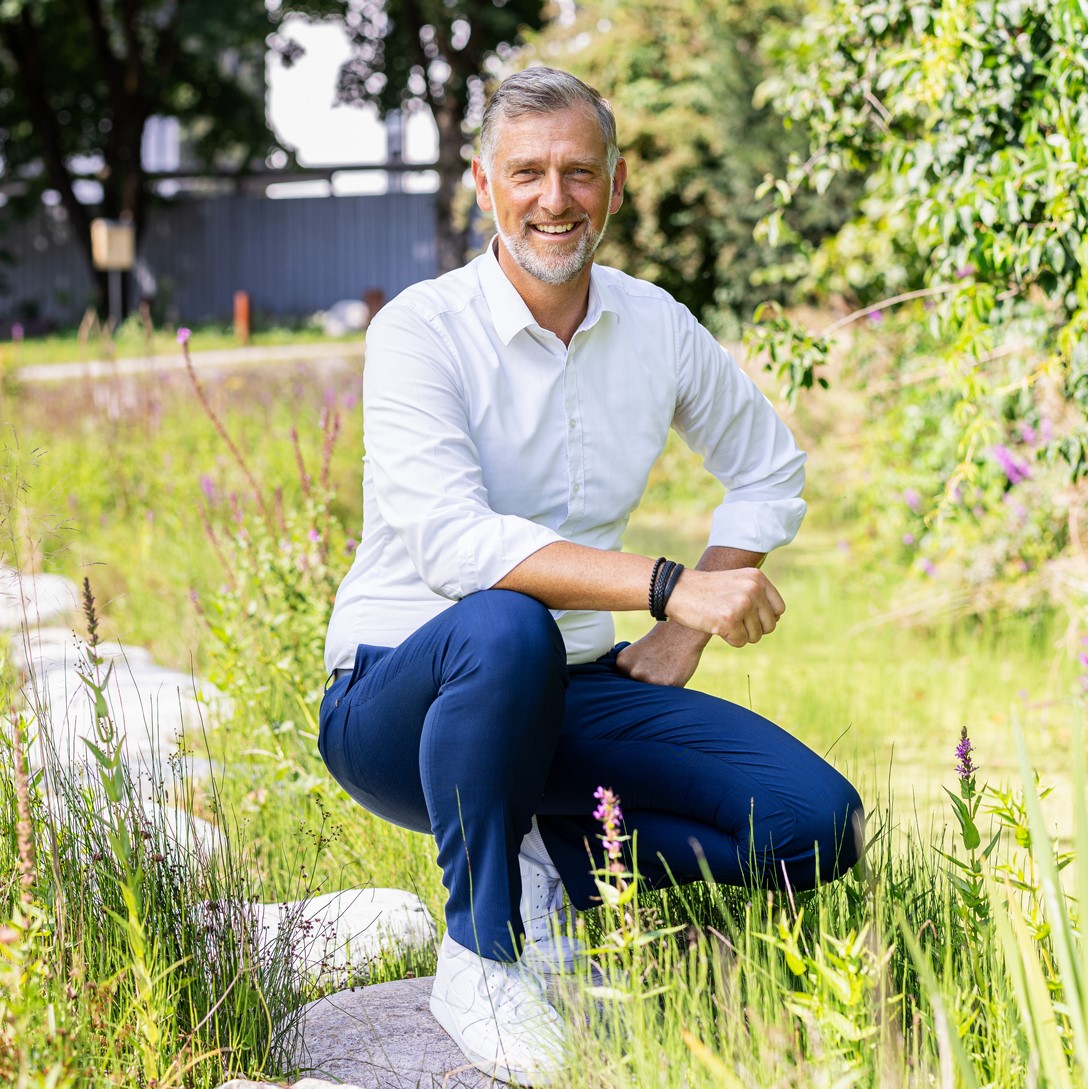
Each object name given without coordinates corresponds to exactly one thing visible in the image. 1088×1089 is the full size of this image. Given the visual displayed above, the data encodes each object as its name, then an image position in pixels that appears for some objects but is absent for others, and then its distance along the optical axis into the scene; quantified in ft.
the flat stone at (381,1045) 6.60
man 6.70
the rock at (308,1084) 5.93
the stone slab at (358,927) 7.88
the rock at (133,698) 10.76
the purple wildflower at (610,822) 5.61
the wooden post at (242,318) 63.37
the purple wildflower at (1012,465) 15.07
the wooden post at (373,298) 62.55
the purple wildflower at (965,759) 6.46
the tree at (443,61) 66.64
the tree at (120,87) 73.31
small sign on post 44.21
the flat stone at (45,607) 14.34
